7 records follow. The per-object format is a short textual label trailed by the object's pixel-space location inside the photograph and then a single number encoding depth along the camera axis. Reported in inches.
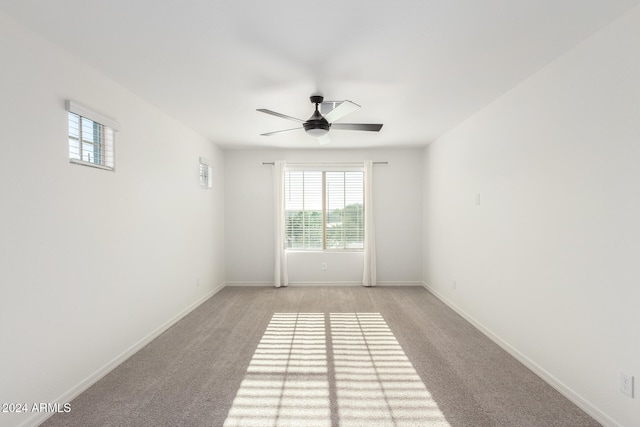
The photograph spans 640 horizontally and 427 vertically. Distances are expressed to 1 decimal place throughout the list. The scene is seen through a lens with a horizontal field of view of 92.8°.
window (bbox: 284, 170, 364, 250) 220.5
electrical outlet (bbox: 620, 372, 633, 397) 68.9
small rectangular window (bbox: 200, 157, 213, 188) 179.3
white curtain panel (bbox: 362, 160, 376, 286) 213.3
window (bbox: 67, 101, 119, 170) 88.1
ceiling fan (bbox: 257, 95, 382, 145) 107.3
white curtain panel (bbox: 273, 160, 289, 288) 213.2
